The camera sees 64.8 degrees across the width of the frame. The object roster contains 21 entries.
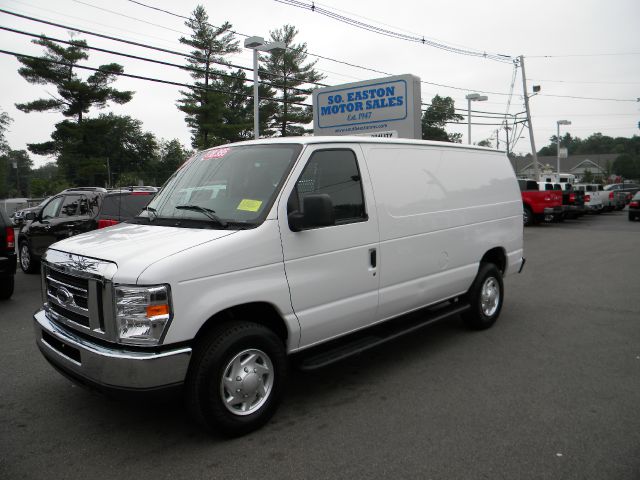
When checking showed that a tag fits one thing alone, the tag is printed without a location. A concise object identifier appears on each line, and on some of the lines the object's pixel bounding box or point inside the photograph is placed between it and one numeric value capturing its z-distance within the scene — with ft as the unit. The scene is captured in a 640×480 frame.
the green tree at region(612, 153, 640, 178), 277.44
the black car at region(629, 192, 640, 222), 77.00
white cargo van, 10.23
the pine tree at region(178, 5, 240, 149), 124.36
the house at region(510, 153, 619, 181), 312.09
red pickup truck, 68.95
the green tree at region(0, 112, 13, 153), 202.22
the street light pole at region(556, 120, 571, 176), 136.77
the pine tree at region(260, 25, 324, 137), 124.57
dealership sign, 36.83
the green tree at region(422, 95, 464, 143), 194.70
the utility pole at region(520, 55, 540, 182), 109.19
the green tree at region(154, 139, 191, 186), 282.77
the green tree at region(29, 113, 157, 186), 136.77
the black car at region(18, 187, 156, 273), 30.32
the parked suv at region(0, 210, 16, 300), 25.00
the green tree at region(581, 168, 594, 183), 231.50
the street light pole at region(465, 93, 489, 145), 88.17
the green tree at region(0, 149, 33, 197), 219.00
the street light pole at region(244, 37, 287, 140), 52.54
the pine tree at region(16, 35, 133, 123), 127.85
